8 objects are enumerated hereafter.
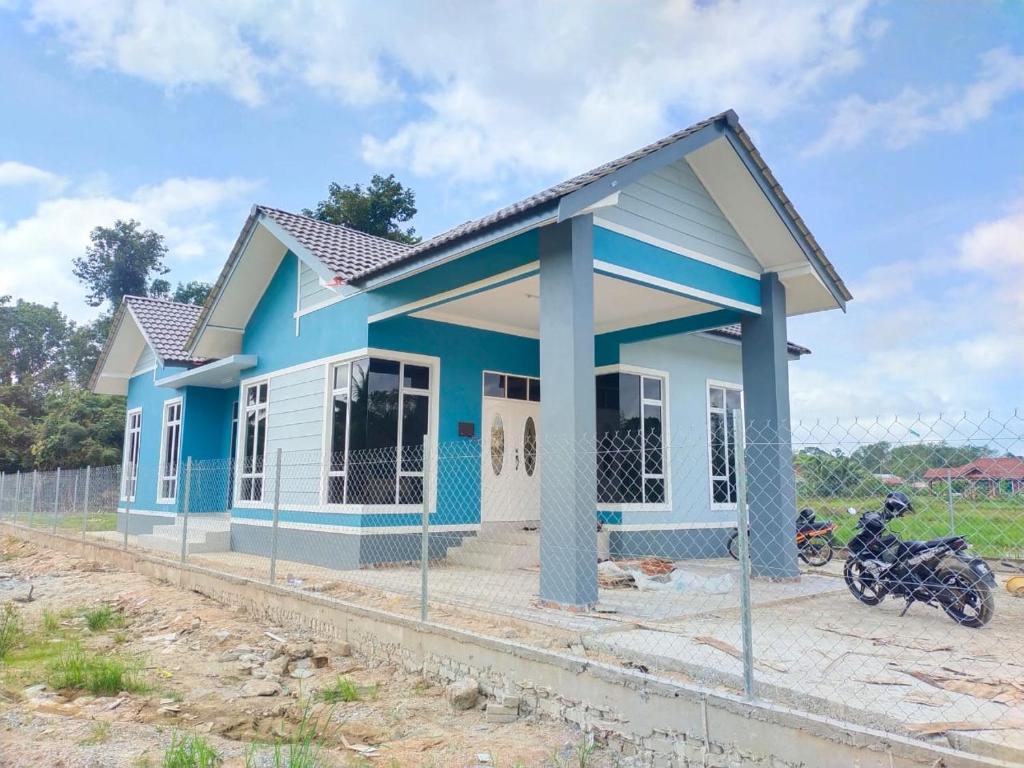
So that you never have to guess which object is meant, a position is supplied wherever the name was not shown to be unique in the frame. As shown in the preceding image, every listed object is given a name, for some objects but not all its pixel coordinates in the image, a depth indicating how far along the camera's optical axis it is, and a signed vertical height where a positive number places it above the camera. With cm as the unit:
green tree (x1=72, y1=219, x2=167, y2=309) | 4028 +1167
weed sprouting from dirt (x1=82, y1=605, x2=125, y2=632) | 808 -172
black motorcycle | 600 -87
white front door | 1093 +13
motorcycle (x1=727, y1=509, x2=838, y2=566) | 1055 -103
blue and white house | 682 +161
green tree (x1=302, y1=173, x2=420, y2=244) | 2991 +1104
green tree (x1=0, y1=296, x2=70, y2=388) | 4566 +815
